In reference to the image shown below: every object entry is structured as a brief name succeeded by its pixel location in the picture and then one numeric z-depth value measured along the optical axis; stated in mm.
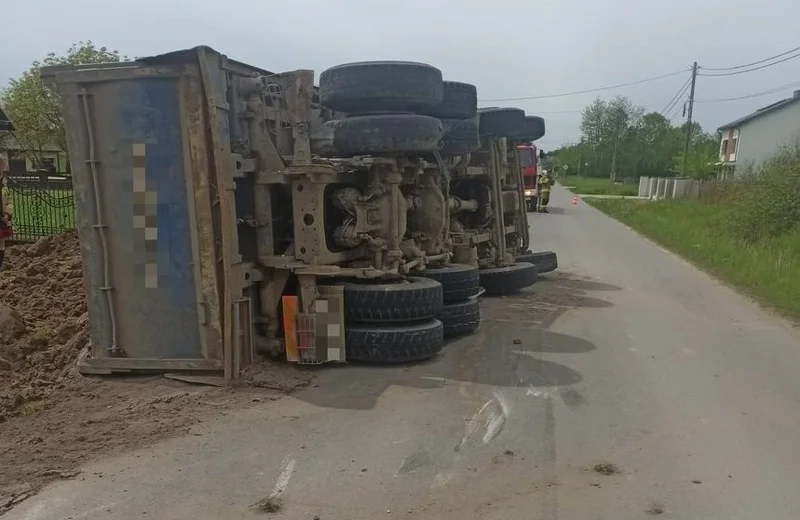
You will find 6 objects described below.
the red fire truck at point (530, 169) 25328
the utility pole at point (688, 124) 49094
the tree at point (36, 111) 36156
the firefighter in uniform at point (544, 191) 29441
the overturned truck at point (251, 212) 5035
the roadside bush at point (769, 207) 15211
